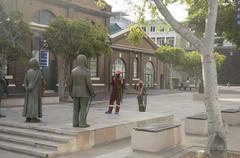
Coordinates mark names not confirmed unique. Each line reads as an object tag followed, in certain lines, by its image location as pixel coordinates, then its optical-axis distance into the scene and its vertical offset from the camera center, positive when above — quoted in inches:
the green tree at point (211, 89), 339.9 -3.5
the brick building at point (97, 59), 1144.8 +115.3
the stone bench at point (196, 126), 511.8 -48.9
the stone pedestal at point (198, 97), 1204.2 -34.5
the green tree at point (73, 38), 957.8 +104.0
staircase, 406.0 -55.4
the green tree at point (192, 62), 1870.1 +97.5
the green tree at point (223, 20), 634.2 +97.0
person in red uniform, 579.5 -6.0
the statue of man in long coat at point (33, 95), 485.7 -11.7
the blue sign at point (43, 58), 1190.9 +75.4
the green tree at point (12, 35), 737.0 +86.9
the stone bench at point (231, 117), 611.8 -46.1
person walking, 738.3 -23.1
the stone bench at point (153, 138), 383.2 -48.1
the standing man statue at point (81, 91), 446.3 -6.6
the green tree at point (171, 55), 1793.8 +123.7
